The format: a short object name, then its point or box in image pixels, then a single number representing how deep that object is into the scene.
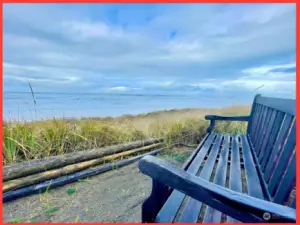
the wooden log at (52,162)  2.59
